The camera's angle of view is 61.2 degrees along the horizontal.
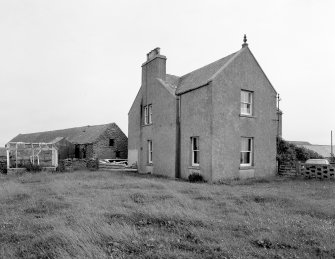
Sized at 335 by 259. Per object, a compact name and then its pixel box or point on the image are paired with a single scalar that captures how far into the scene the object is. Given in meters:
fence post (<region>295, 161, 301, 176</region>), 19.30
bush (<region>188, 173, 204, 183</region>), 17.36
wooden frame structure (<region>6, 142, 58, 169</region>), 26.72
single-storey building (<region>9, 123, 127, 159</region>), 34.88
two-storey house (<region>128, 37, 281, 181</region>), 17.25
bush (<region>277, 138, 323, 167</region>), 21.78
